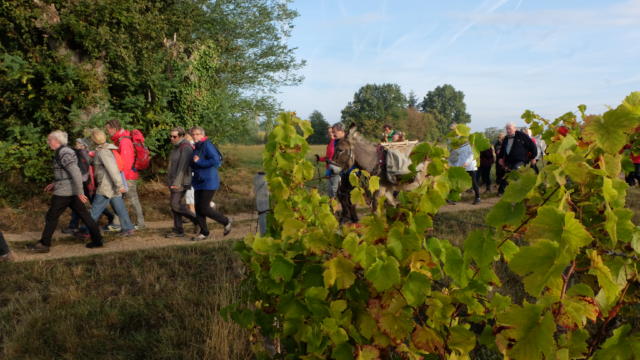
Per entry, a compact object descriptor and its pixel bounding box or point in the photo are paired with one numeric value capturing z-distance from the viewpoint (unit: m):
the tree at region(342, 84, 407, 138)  92.19
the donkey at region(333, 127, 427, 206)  7.66
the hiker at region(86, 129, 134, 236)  7.18
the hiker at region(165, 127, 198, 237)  7.14
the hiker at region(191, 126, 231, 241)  6.99
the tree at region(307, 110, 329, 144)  75.25
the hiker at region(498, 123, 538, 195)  9.94
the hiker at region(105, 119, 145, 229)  7.48
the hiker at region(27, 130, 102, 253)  6.22
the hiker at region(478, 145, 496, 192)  12.47
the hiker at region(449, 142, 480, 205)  9.63
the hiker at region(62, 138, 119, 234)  7.29
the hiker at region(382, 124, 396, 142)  11.11
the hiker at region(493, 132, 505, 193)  11.99
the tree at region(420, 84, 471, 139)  118.06
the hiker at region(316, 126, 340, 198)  8.01
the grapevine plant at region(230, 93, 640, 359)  1.13
